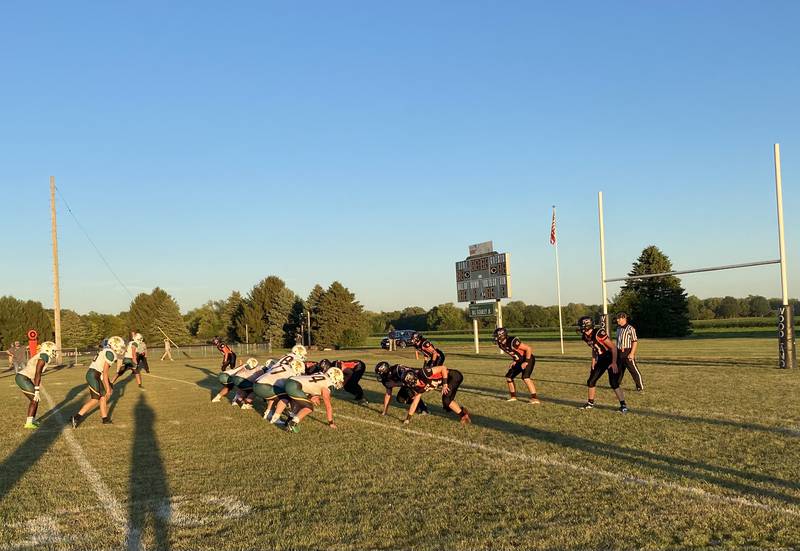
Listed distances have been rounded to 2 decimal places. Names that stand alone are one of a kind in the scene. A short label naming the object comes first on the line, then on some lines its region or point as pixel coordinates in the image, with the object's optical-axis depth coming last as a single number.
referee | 14.93
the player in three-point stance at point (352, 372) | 13.76
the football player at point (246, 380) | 13.53
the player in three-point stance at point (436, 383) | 11.02
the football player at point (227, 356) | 17.00
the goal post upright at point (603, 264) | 25.34
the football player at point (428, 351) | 11.22
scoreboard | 31.34
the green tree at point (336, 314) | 70.75
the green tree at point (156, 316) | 92.62
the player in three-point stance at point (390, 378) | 11.96
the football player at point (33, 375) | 11.53
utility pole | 36.75
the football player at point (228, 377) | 14.00
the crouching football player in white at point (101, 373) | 11.76
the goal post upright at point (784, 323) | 19.66
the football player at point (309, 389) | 10.54
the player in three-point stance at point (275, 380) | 11.28
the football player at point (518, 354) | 13.01
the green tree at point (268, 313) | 80.50
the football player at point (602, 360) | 11.95
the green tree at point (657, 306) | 64.19
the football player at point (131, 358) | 19.47
